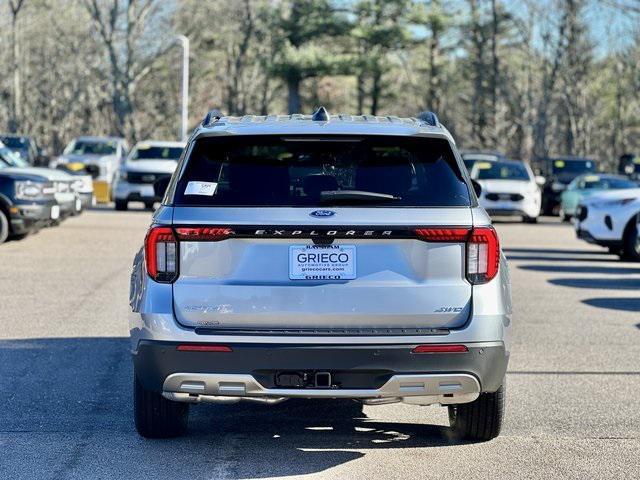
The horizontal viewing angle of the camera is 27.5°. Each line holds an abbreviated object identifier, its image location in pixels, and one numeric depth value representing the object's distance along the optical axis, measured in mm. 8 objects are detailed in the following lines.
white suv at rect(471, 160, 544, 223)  31078
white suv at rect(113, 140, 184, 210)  31094
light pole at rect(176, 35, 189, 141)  47656
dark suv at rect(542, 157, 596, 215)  37875
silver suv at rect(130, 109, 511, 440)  6148
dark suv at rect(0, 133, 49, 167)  38312
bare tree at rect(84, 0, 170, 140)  59938
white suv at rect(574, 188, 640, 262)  19938
